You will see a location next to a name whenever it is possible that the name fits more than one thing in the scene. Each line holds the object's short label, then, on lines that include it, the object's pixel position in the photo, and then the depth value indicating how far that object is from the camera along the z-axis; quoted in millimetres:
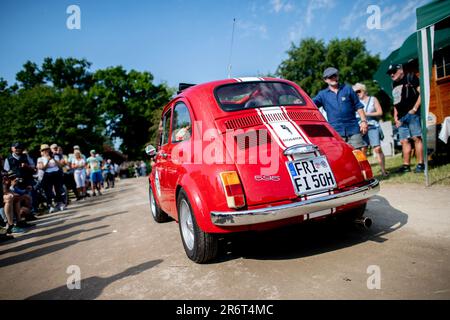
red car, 2416
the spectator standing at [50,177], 8469
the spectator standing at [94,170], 12219
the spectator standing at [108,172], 18794
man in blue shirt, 4852
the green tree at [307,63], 39644
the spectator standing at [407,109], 5969
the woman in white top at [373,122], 6117
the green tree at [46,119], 31531
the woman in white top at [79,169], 10828
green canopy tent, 4680
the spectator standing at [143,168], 35438
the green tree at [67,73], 50312
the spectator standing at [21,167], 6988
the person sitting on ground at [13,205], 5973
